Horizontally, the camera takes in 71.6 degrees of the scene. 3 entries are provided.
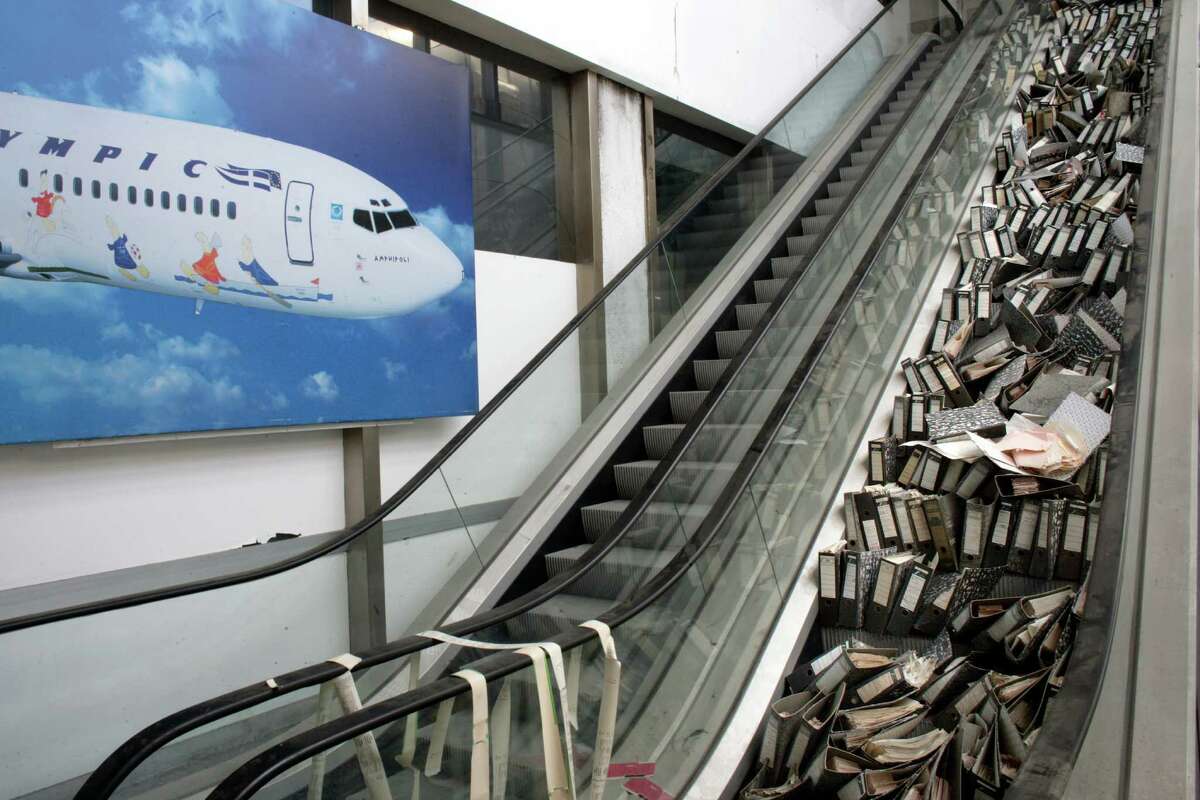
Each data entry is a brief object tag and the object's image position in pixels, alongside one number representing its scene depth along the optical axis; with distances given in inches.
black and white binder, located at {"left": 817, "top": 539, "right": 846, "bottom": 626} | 124.2
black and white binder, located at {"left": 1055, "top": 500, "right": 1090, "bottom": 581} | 115.5
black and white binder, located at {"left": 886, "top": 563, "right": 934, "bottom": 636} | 120.6
